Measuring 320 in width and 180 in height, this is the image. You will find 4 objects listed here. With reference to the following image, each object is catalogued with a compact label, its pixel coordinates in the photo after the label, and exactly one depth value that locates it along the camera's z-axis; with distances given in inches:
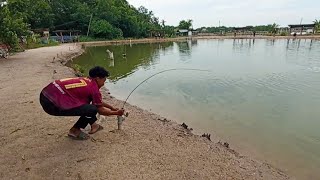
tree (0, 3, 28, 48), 605.9
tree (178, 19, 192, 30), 2631.1
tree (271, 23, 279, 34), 2412.5
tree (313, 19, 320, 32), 2124.2
